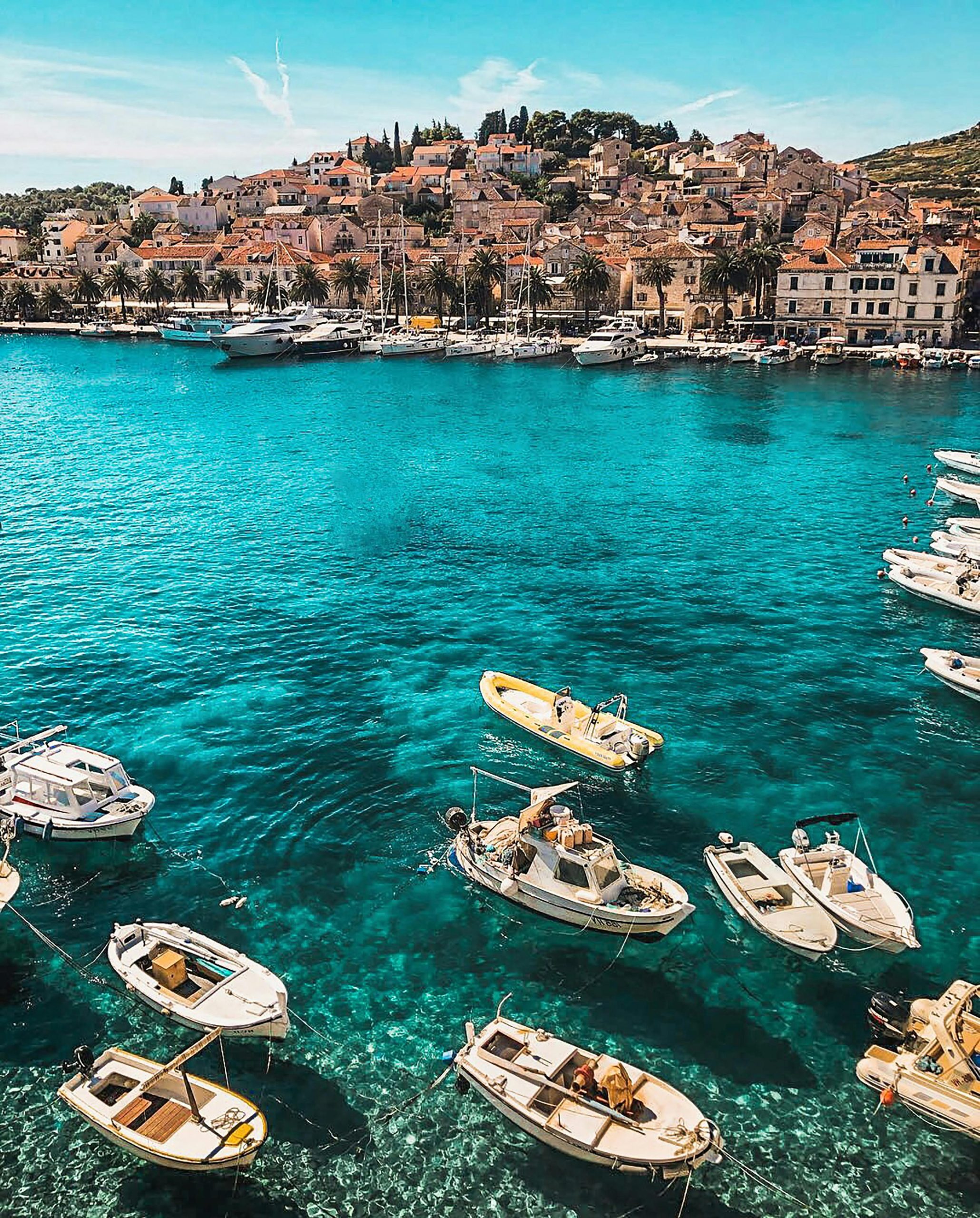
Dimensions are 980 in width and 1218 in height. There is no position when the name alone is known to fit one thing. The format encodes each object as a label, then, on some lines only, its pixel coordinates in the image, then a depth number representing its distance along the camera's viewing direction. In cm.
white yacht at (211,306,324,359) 16288
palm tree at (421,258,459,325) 17750
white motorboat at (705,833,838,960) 2842
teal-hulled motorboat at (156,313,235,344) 18612
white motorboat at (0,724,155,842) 3338
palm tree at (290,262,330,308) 19838
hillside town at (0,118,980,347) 14850
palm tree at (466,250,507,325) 17912
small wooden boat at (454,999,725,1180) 2142
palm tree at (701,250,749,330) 15675
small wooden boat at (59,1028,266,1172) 2161
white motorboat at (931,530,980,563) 5834
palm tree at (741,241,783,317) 15550
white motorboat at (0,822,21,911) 2834
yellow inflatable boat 3791
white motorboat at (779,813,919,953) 2845
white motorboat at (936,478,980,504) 7400
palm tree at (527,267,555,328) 17688
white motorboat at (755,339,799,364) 15112
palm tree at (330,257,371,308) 19650
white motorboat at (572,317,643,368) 15200
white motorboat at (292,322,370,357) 16888
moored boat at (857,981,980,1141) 2300
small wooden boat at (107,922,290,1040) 2528
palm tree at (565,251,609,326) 16800
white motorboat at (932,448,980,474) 8250
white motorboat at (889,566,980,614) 5284
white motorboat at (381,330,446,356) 16688
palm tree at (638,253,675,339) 16700
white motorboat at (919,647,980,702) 4334
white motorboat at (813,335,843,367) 14762
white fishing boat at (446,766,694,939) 2886
